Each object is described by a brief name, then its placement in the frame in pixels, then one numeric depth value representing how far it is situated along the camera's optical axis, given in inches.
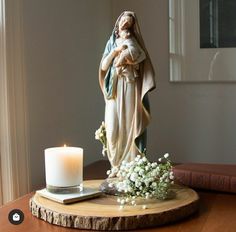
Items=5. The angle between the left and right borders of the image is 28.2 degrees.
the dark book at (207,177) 36.9
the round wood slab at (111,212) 28.3
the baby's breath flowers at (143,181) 31.8
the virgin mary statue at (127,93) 35.8
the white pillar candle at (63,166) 32.1
